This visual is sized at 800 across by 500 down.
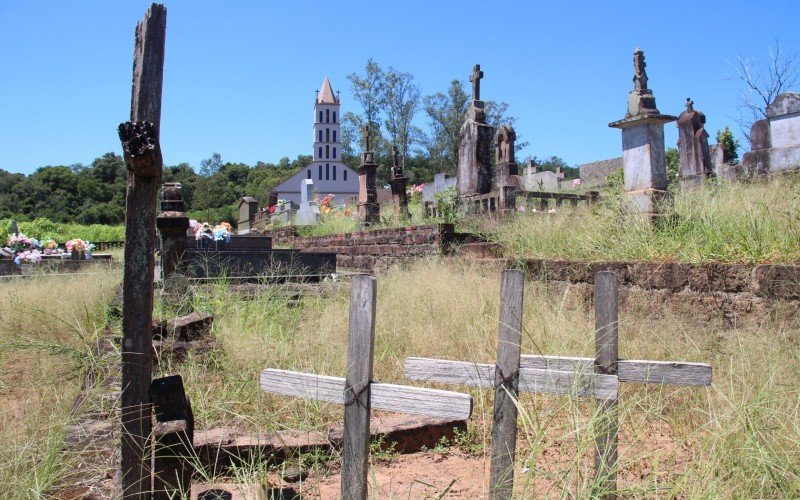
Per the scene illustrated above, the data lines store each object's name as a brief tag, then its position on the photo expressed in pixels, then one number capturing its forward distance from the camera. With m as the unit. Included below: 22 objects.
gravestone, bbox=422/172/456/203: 25.56
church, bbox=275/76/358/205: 79.12
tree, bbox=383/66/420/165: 56.09
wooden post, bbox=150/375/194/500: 2.43
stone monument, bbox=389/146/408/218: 15.16
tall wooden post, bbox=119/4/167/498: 2.41
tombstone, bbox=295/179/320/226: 22.03
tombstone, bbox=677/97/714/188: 14.09
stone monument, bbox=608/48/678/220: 7.24
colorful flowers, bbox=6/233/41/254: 14.93
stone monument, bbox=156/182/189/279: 7.01
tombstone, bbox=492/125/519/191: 16.50
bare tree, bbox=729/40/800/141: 22.79
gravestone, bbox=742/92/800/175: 9.50
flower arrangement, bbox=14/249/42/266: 13.36
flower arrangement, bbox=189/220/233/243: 11.79
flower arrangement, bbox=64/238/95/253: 15.52
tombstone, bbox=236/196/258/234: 29.03
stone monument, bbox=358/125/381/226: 16.16
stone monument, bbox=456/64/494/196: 11.61
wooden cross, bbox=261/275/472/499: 2.27
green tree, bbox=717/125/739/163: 20.15
